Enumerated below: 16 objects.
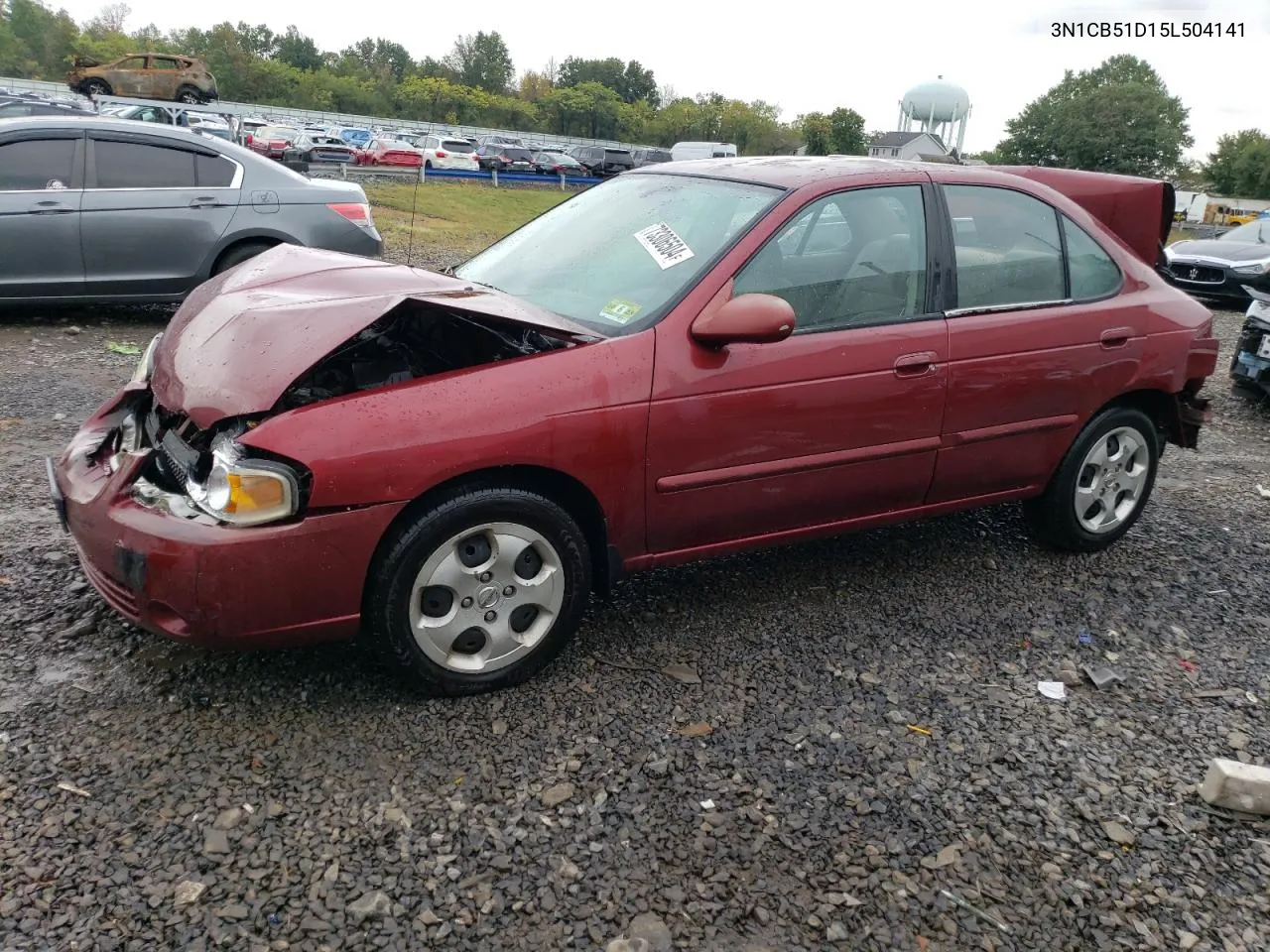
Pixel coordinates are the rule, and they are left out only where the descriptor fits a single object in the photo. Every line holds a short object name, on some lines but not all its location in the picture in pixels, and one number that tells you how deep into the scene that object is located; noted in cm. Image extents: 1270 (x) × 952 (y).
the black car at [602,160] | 4016
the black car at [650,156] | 4512
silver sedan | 711
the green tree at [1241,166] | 6706
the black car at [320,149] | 2687
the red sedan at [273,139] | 2945
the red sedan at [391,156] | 3130
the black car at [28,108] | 1784
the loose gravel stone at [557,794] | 268
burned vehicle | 3612
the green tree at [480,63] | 9812
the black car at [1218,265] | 1264
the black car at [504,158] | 3853
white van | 4694
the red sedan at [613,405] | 276
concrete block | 279
